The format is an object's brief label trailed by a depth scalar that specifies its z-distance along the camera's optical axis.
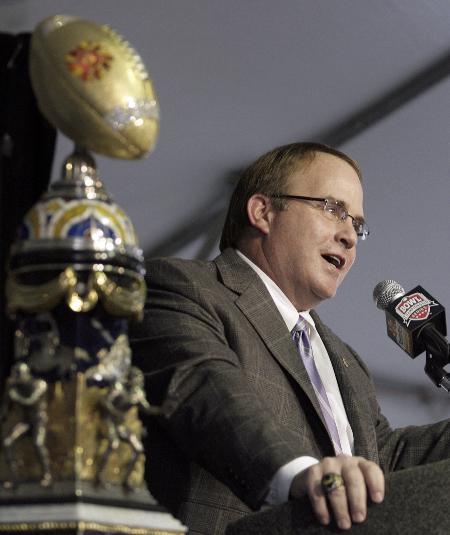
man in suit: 8.49
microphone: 9.26
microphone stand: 9.25
